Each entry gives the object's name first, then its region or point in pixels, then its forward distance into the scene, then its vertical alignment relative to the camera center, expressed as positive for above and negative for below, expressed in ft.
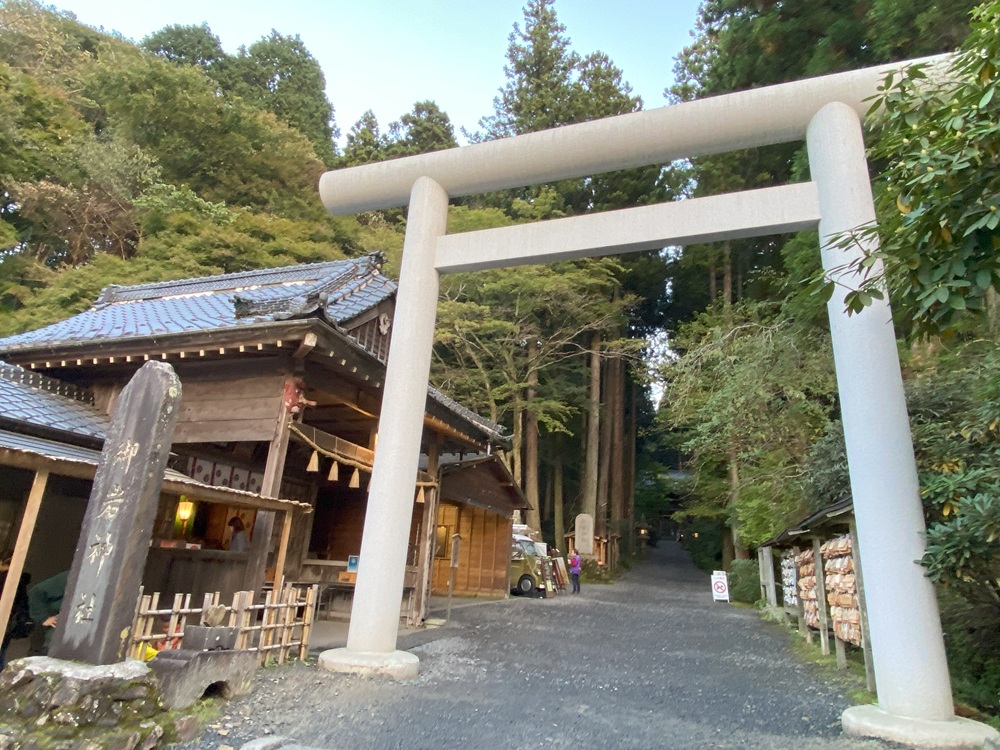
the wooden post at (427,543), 31.14 +0.44
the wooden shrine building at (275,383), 21.84 +6.58
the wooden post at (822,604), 24.99 -1.19
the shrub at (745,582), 55.83 -1.03
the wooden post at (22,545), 12.62 -0.37
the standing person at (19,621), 15.90 -2.46
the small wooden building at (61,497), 18.92 +1.25
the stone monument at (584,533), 71.20 +3.27
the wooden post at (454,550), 31.09 +0.18
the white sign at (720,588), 54.19 -1.65
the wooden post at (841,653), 22.15 -2.77
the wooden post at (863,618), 18.04 -1.22
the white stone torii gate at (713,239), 13.74 +9.49
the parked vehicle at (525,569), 53.57 -0.98
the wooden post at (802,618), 30.20 -2.20
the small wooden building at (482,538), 49.21 +1.36
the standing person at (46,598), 15.07 -1.72
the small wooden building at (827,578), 19.53 -0.10
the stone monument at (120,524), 11.75 +0.19
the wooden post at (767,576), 45.68 -0.30
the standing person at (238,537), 28.14 +0.15
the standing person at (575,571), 57.26 -0.97
